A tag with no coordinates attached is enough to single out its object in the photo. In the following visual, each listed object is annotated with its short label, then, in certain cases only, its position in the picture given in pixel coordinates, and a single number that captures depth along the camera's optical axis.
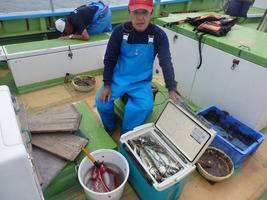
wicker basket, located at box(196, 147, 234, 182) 1.55
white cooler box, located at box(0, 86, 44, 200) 0.62
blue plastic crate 1.68
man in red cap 1.56
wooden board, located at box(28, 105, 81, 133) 1.53
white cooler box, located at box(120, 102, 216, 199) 1.25
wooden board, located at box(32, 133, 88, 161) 1.41
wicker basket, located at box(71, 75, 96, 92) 2.48
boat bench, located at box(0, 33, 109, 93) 2.26
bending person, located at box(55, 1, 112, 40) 2.66
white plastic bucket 1.19
